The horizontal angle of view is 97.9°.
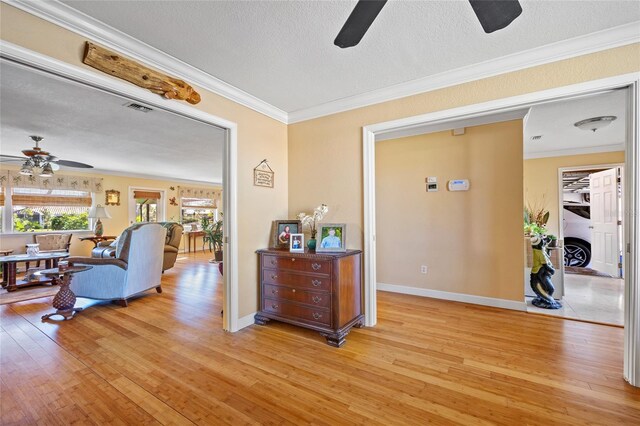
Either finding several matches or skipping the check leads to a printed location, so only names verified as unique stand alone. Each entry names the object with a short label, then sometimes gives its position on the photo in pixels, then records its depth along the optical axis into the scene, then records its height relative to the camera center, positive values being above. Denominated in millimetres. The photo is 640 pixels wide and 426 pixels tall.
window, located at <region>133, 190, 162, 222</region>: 7980 +227
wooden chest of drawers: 2576 -787
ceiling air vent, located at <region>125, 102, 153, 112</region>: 3047 +1187
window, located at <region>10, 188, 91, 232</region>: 6125 +100
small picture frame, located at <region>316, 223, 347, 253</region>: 2877 -269
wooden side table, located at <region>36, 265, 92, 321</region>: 3307 -1008
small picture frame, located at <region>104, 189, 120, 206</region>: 7309 +417
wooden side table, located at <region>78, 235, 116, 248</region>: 6543 -611
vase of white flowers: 3059 -84
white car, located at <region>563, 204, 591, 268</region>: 6234 -609
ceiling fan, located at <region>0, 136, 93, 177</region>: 3971 +782
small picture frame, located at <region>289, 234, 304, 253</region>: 2961 -335
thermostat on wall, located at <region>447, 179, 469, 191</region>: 3710 +349
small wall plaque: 3121 +425
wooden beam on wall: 1874 +1044
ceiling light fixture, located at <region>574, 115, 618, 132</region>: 3535 +1143
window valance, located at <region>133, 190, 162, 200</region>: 7920 +528
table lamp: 6662 -51
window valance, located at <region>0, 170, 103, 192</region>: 5893 +724
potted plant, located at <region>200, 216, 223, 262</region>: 3938 -355
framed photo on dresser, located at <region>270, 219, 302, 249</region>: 3203 -225
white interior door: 4867 -221
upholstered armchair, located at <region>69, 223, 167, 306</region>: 3734 -807
